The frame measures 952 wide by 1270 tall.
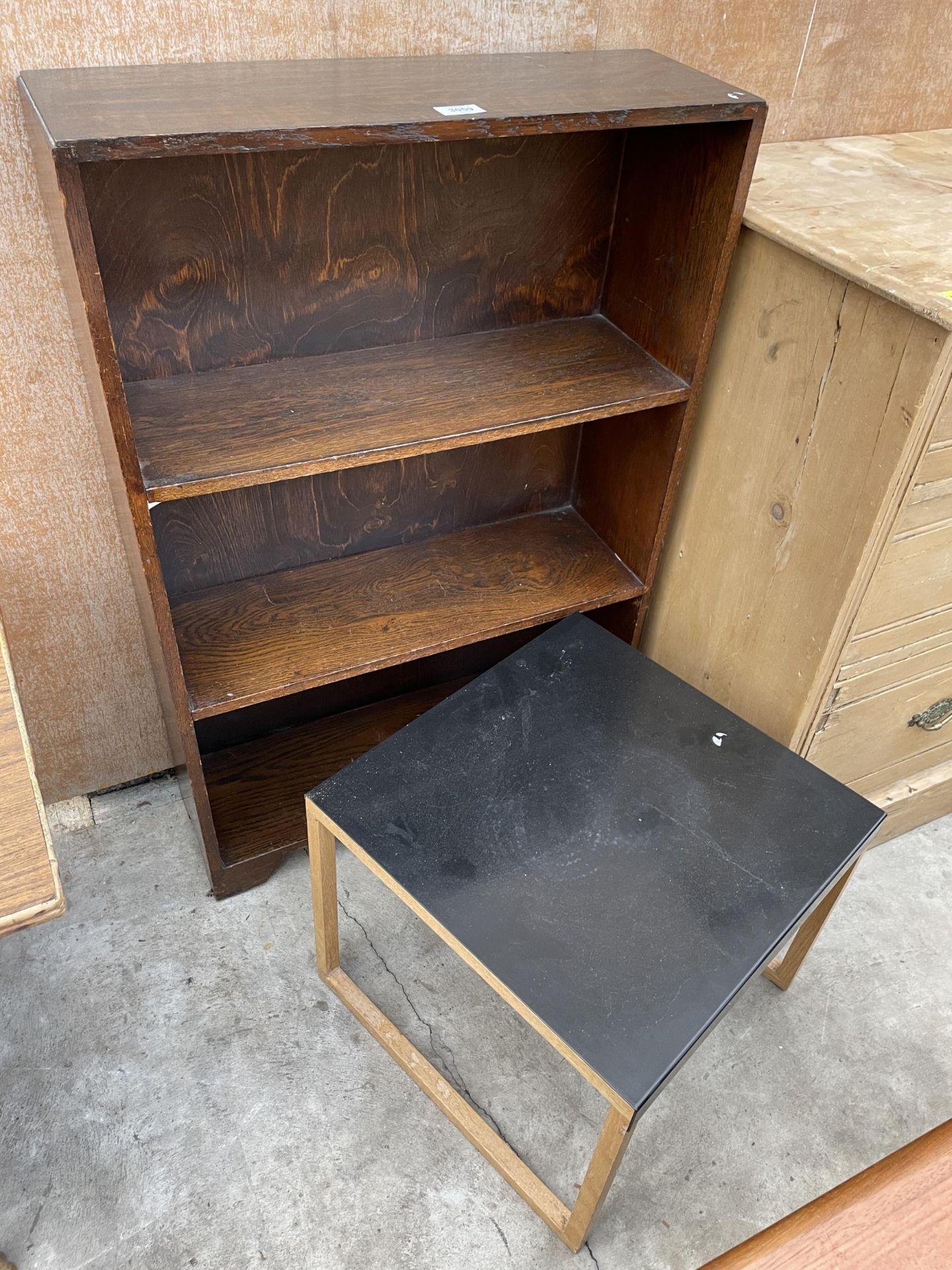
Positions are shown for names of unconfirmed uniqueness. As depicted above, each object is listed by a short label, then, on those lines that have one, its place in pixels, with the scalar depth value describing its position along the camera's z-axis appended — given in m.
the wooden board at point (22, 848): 0.91
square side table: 1.14
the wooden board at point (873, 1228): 0.74
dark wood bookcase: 1.15
